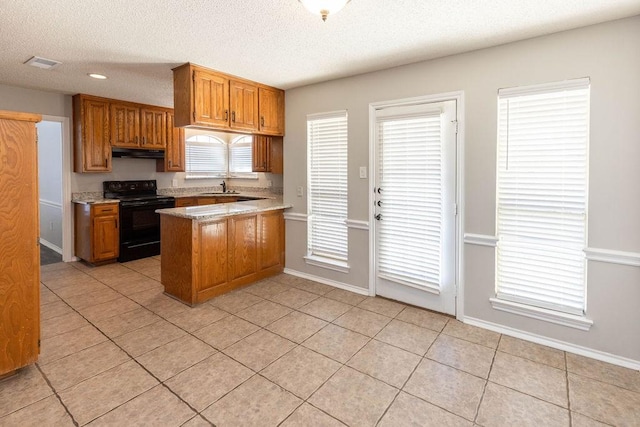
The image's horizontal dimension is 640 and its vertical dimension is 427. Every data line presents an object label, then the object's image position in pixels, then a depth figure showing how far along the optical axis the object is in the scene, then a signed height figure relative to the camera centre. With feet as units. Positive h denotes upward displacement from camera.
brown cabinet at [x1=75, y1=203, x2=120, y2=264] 15.85 -1.56
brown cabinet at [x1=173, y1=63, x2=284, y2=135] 11.33 +3.49
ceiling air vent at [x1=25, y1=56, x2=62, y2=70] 10.91 +4.43
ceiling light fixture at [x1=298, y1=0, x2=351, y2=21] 6.19 +3.50
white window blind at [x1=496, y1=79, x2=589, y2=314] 8.43 +0.10
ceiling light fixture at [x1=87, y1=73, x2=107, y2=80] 12.51 +4.52
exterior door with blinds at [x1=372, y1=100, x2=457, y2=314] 10.38 -0.18
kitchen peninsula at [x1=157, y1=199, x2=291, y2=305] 11.55 -1.80
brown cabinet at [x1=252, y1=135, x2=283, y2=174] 17.21 +2.25
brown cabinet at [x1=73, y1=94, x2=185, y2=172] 16.06 +3.46
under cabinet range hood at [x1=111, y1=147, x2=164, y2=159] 17.29 +2.36
